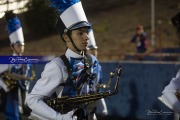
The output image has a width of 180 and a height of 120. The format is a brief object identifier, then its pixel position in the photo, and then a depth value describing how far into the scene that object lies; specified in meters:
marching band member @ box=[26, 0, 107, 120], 8.36
